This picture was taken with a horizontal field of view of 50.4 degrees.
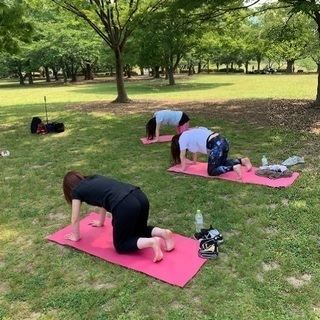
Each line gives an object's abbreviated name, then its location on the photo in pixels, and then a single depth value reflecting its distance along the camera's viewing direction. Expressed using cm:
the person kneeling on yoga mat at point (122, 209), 314
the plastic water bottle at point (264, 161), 554
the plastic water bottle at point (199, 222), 372
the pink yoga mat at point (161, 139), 752
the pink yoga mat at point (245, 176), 484
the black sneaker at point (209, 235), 342
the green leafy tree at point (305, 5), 741
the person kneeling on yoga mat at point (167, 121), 718
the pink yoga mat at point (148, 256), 300
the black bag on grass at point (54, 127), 901
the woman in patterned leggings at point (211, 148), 511
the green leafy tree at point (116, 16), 1352
